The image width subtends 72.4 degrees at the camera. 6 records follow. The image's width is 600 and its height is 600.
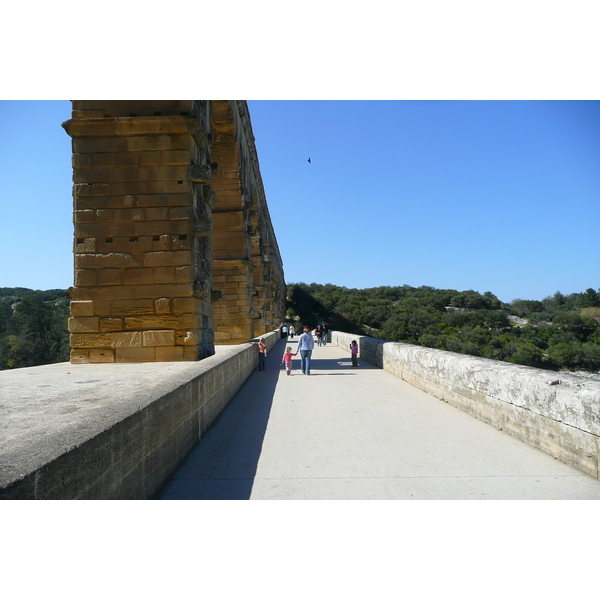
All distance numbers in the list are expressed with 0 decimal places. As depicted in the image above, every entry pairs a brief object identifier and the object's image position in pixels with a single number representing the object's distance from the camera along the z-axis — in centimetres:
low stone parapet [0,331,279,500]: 169
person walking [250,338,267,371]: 1068
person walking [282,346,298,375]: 992
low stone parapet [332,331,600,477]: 332
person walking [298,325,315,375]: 991
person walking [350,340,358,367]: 1139
